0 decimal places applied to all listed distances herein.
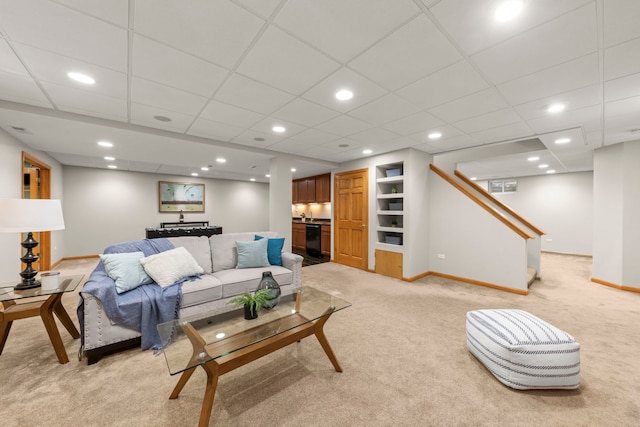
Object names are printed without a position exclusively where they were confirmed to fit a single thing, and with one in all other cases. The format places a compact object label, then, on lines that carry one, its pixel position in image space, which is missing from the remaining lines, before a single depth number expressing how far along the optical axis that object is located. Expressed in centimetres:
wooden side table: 207
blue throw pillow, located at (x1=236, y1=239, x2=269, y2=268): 342
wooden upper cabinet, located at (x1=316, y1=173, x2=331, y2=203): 732
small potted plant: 200
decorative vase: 223
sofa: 216
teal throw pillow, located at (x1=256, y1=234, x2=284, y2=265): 362
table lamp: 202
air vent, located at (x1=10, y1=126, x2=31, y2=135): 330
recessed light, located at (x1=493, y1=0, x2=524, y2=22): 139
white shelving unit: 497
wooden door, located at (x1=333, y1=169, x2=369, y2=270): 546
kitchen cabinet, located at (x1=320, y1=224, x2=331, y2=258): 689
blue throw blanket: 216
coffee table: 150
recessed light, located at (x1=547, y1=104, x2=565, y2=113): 270
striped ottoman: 179
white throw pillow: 260
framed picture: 755
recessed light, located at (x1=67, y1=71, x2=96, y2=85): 213
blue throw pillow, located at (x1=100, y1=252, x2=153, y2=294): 239
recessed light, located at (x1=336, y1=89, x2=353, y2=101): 245
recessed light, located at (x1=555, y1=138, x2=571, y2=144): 391
